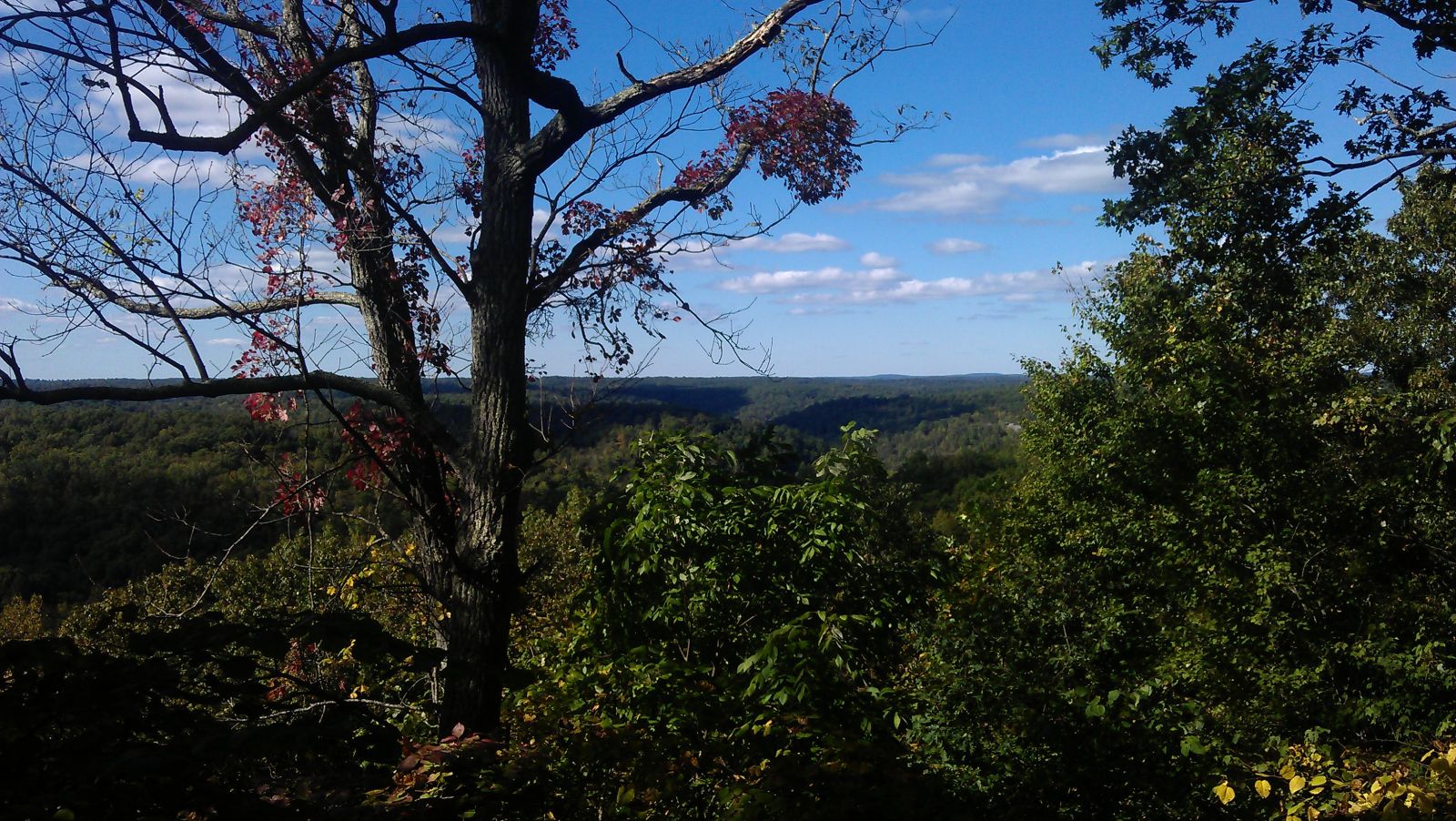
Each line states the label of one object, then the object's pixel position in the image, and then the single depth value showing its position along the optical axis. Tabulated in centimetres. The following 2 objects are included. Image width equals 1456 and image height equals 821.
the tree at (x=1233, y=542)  436
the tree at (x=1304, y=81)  657
